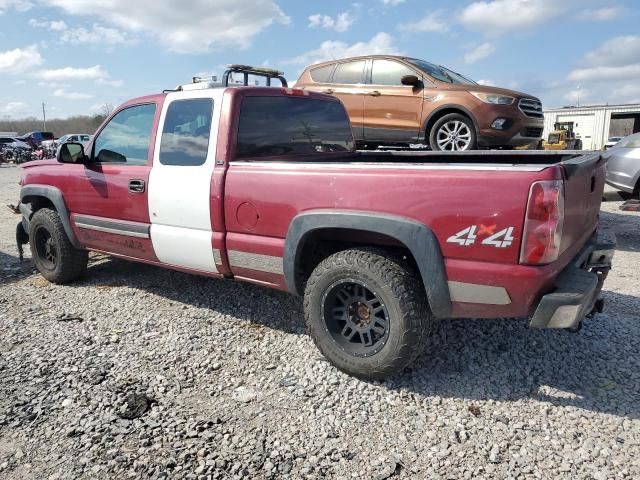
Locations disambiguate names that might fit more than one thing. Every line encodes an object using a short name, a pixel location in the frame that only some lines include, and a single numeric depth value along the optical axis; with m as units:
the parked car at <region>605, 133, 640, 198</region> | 7.76
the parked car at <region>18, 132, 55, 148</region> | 34.60
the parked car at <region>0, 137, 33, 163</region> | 29.52
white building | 45.59
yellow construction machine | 17.02
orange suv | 6.94
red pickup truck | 2.46
